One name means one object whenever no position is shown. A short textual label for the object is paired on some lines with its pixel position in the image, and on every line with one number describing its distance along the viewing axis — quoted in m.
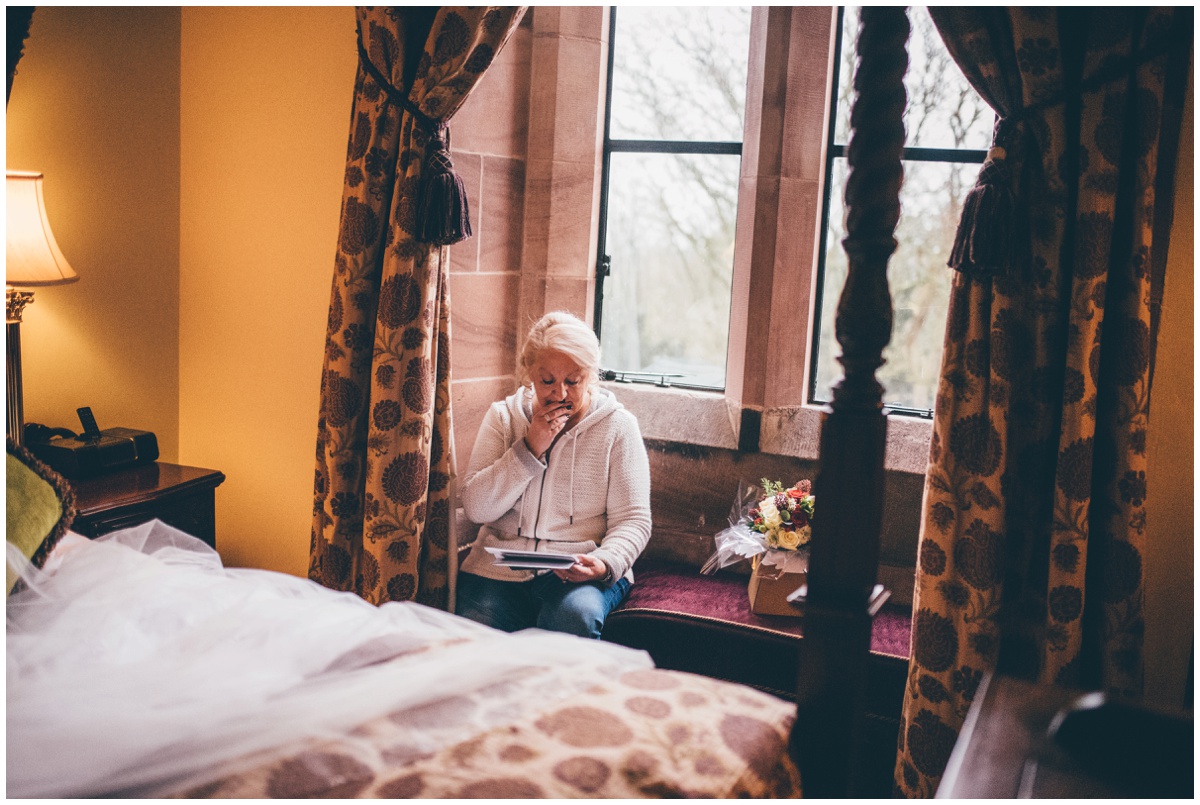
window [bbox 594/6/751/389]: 2.91
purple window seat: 2.42
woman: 2.51
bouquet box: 2.48
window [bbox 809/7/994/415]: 2.64
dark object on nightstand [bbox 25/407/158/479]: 2.60
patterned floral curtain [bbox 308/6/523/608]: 2.46
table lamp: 2.34
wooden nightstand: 2.42
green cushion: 1.61
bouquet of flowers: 2.41
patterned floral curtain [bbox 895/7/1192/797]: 1.88
